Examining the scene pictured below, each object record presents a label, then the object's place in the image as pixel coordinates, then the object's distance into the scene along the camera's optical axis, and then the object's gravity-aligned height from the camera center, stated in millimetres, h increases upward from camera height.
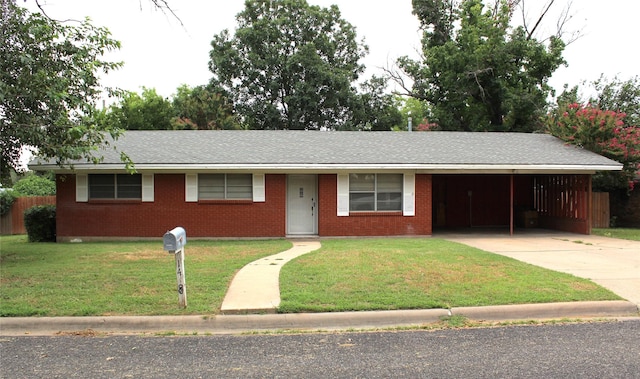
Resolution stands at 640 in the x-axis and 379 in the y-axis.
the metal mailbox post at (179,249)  6473 -769
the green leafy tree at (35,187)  25328 +246
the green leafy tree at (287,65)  35844 +9322
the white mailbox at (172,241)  6465 -650
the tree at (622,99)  25203 +4633
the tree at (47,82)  9570 +2188
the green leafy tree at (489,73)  29422 +7131
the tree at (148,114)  32719 +5155
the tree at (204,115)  31773 +4997
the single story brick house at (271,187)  15039 +109
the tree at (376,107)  37844 +6340
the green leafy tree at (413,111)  37384 +8964
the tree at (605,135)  17859 +1970
